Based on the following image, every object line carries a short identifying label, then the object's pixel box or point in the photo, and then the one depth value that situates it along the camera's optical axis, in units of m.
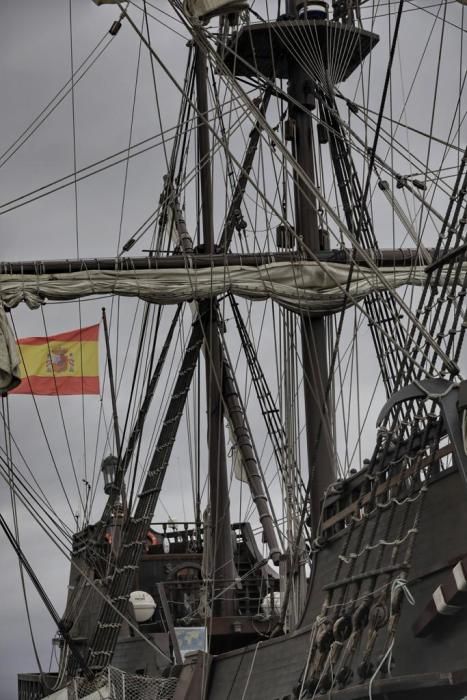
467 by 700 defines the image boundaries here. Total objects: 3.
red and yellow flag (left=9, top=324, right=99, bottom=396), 27.44
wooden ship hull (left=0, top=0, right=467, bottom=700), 15.80
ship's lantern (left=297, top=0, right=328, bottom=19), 25.97
